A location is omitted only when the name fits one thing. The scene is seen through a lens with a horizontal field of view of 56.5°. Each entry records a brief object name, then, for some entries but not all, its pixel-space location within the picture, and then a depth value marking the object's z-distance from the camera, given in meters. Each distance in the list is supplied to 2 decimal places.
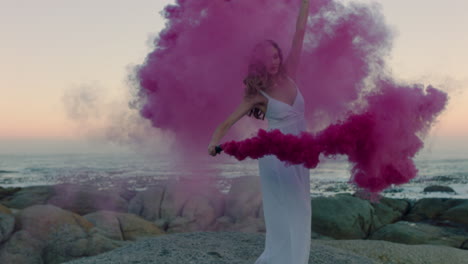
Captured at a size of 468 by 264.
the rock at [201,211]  11.18
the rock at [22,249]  7.94
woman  4.56
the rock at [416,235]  10.42
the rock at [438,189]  17.30
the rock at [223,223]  10.97
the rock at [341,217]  10.85
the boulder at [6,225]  8.10
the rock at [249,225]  10.38
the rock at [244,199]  11.23
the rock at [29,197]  13.90
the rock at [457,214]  12.77
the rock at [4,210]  8.52
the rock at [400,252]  7.67
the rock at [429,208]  13.55
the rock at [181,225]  10.85
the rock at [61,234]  8.02
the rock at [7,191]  15.40
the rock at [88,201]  13.42
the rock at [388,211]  12.16
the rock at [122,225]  9.40
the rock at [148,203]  11.72
